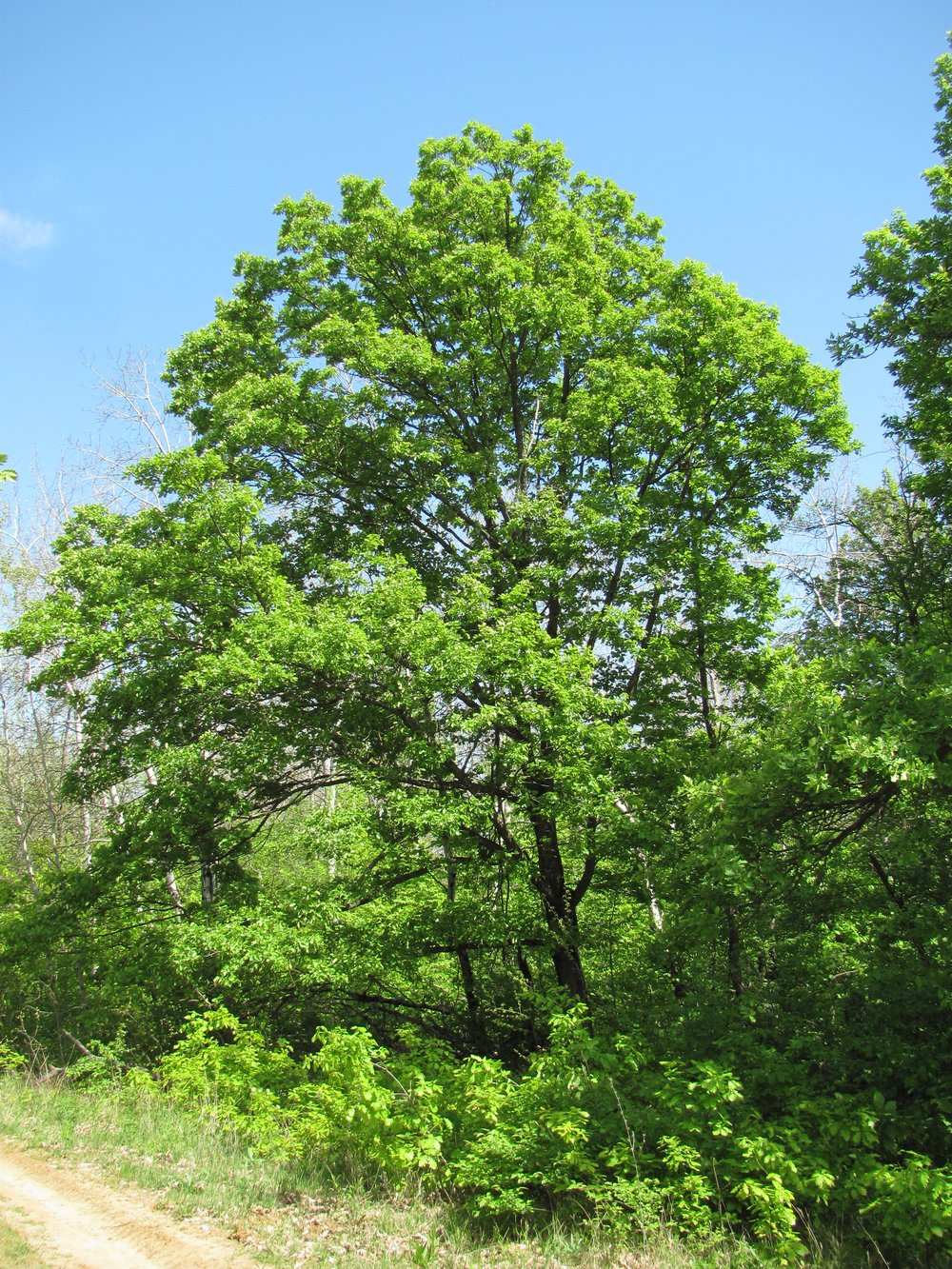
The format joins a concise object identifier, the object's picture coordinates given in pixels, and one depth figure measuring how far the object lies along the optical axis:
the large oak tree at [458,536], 10.07
